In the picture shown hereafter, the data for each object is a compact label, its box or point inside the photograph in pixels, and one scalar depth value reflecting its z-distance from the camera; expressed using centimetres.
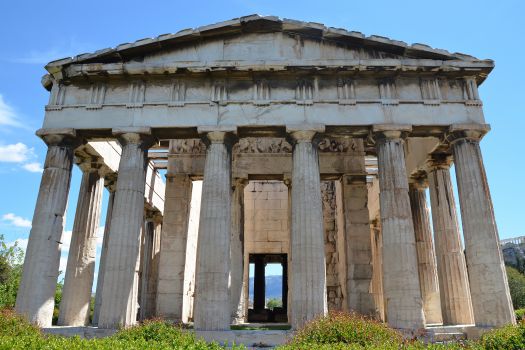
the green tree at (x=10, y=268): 4153
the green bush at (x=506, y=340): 1035
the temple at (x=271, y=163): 1692
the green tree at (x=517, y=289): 4944
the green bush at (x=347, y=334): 1073
